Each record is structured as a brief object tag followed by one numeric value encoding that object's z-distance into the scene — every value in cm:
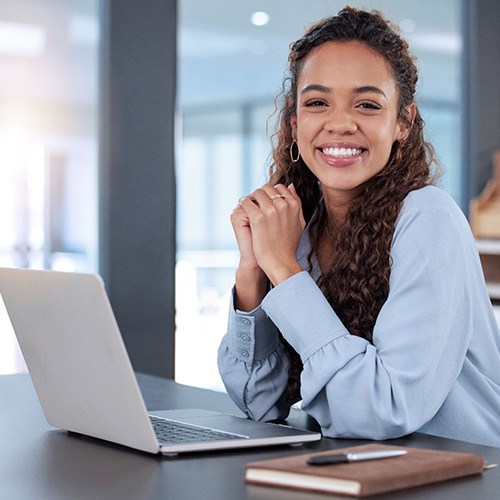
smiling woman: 179
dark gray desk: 153
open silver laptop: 162
